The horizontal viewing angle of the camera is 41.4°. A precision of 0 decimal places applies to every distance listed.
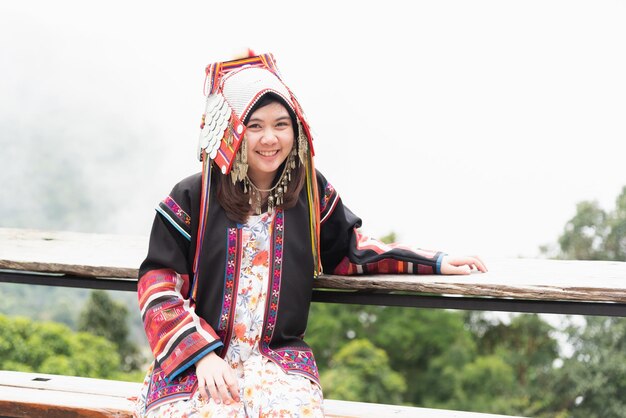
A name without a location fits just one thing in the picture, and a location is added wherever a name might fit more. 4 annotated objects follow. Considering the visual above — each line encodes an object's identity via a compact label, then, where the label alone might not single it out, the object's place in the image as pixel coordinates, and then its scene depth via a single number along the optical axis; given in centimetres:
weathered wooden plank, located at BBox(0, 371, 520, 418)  244
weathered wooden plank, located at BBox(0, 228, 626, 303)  211
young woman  195
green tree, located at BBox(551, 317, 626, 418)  677
